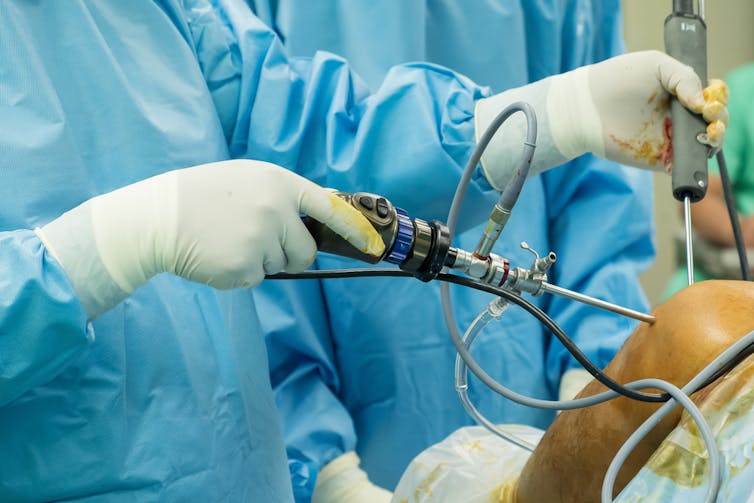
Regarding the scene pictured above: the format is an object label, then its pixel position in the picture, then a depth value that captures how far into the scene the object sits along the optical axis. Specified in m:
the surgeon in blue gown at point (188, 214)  1.57
